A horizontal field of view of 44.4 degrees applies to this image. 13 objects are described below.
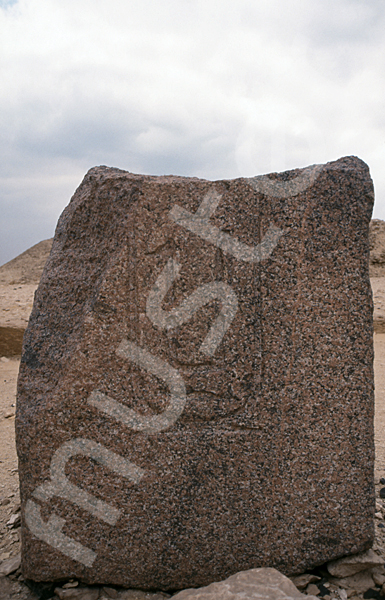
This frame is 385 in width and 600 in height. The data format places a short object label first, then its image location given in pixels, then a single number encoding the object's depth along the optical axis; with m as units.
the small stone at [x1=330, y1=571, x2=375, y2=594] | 1.77
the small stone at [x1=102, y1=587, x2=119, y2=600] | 1.77
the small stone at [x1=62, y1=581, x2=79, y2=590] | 1.78
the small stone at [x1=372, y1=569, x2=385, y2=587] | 1.78
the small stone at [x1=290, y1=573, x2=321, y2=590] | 1.79
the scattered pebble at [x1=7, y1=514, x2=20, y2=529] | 2.25
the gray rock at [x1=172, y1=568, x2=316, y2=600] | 1.35
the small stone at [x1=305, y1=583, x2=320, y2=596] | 1.76
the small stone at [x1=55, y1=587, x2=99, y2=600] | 1.75
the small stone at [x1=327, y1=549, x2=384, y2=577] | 1.82
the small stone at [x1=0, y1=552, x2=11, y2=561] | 2.02
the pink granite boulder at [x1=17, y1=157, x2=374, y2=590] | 1.70
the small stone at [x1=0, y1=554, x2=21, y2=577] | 1.88
